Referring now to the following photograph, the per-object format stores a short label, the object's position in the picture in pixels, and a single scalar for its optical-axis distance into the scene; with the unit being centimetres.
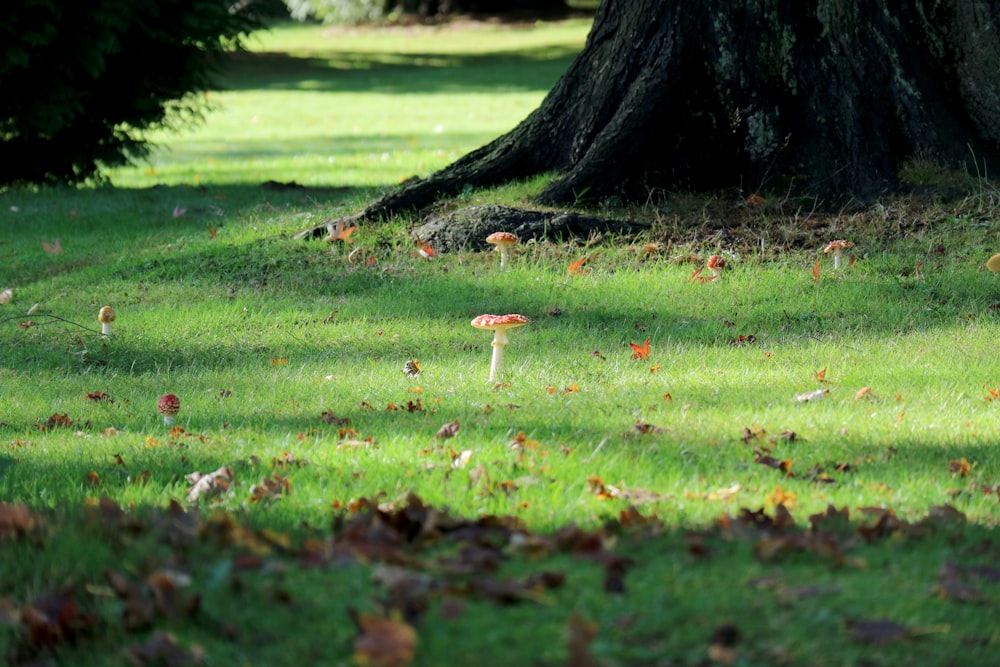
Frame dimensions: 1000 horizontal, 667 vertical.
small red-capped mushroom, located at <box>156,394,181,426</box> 1084
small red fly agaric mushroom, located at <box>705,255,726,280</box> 1534
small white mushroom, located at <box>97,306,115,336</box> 1413
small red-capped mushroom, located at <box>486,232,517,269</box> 1553
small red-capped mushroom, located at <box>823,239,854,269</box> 1515
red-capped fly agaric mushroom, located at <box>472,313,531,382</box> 1137
